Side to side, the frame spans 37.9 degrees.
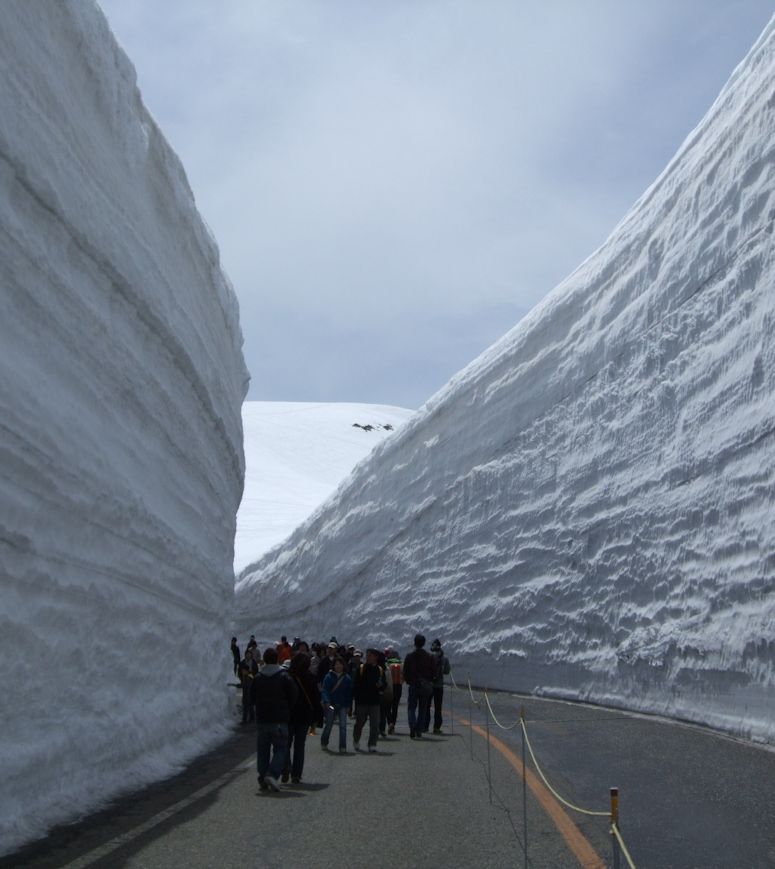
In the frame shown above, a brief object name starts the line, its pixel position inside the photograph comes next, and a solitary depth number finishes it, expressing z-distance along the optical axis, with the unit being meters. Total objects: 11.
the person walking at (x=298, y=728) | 10.28
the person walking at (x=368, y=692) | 13.20
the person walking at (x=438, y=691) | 14.97
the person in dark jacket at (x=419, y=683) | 14.42
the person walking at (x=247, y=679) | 17.03
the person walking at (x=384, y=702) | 14.47
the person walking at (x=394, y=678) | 15.57
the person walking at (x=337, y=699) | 13.13
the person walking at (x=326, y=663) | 14.86
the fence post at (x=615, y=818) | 4.48
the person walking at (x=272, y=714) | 9.65
